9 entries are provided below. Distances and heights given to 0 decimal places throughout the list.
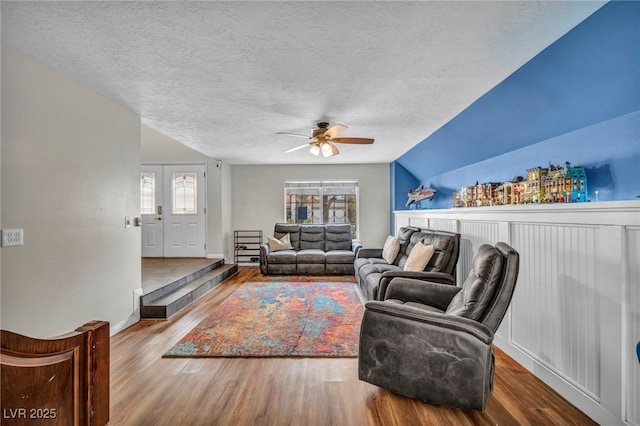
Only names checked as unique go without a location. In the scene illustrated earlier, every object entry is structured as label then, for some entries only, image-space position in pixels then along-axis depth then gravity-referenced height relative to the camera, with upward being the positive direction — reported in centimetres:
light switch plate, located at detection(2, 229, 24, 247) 194 -14
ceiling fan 349 +92
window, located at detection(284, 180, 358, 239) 702 +28
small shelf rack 679 -69
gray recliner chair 172 -78
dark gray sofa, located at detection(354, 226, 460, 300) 305 -61
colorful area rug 262 -118
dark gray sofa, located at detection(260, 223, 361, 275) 573 -74
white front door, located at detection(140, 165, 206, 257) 645 +6
